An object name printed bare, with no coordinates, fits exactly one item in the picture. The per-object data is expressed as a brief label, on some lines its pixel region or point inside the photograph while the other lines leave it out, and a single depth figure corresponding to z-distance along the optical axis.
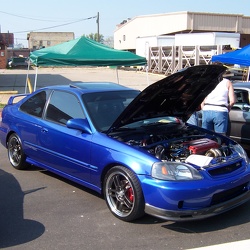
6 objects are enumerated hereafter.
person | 6.25
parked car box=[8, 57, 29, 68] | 42.88
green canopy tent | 10.48
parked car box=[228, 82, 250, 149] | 6.73
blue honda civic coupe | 3.78
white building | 39.88
